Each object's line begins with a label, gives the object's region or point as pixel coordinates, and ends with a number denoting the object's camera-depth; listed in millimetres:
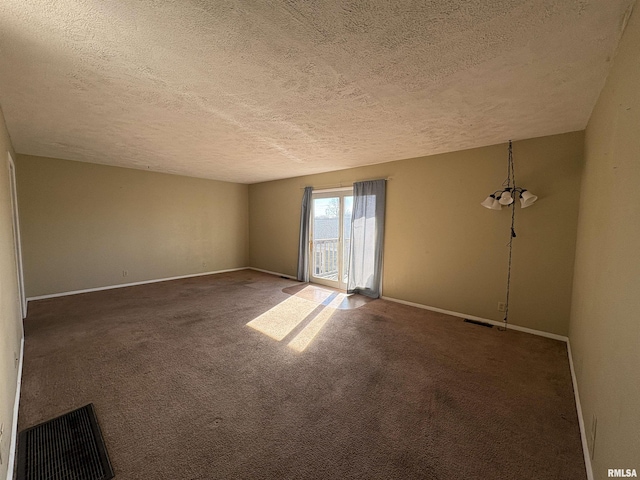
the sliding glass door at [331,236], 5000
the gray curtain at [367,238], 4320
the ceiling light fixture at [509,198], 3004
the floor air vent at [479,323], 3264
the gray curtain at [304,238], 5457
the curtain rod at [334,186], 4810
